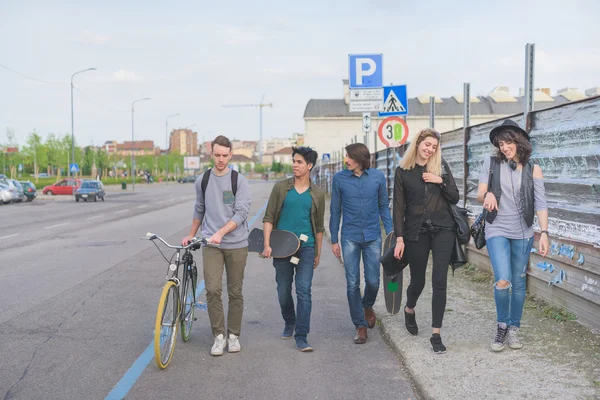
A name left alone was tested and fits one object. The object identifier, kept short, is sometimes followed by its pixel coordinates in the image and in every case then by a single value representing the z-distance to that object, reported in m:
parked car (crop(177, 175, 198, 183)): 116.38
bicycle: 4.95
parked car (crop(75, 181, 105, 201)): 40.69
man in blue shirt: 5.78
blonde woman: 5.39
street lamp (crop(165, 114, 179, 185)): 93.75
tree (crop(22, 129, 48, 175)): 91.31
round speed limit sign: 12.79
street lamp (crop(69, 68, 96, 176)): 49.62
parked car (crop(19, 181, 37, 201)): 41.53
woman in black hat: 5.12
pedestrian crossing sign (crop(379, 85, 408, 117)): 12.35
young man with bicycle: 5.51
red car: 50.75
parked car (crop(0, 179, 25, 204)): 38.97
